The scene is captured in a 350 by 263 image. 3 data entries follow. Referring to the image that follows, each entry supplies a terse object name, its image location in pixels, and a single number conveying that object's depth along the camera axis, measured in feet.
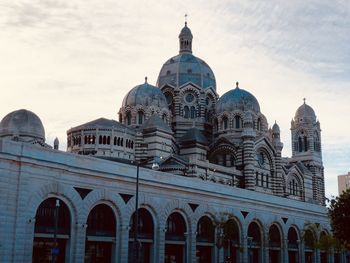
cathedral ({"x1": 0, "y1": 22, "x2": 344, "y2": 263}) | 133.69
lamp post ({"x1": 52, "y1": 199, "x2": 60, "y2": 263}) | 114.32
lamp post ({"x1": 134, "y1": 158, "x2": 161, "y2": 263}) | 126.66
